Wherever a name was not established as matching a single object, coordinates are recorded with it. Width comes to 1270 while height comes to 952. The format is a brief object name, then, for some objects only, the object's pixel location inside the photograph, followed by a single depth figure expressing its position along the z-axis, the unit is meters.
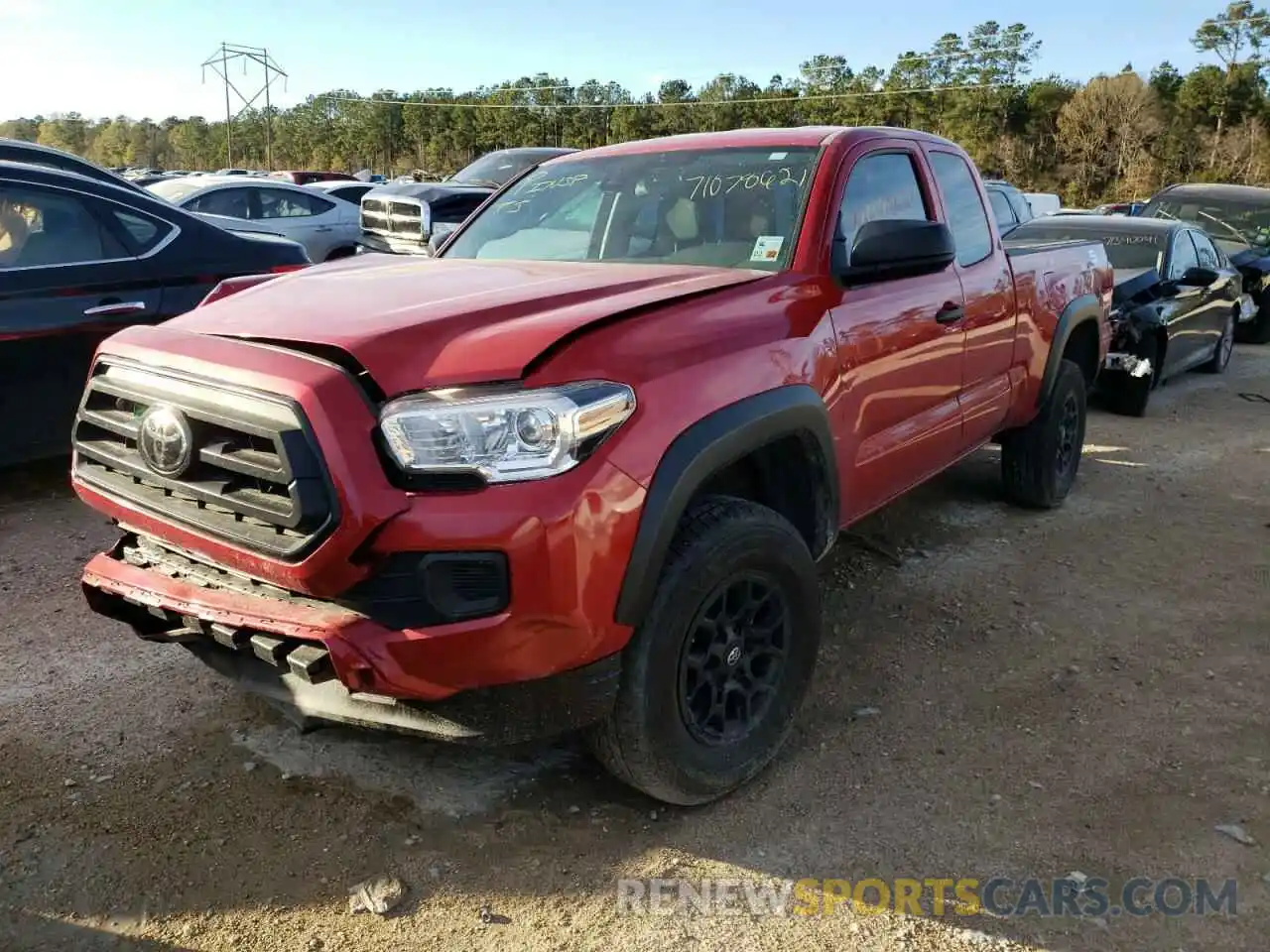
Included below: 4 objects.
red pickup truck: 2.27
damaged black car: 8.35
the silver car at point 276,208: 12.20
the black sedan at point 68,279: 4.77
